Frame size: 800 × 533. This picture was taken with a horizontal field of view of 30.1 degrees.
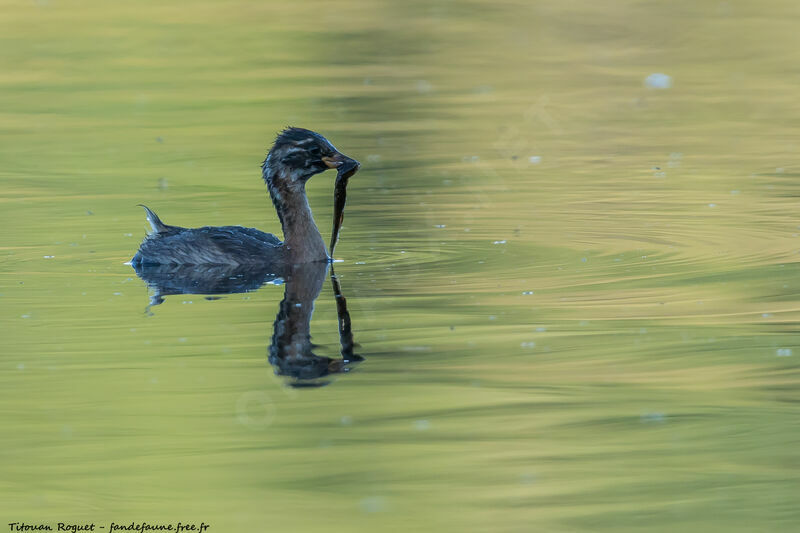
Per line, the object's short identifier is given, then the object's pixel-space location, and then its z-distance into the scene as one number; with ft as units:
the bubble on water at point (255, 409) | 24.14
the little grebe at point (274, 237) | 38.01
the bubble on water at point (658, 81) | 72.64
